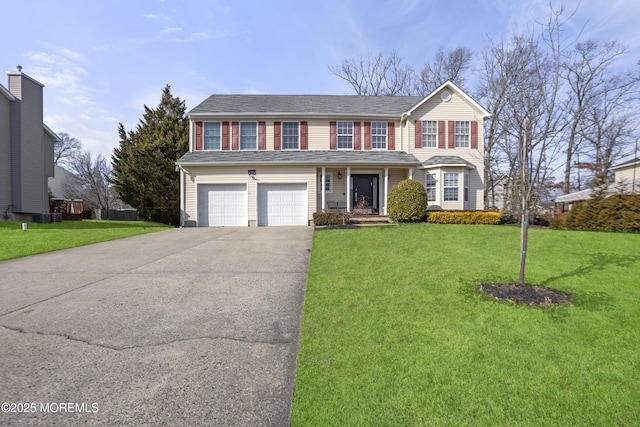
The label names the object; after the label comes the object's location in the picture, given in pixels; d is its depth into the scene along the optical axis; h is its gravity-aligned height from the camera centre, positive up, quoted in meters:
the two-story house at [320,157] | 15.40 +2.90
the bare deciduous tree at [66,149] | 37.88 +7.92
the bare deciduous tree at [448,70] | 28.33 +13.90
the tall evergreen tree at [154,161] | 20.94 +3.54
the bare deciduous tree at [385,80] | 29.53 +13.04
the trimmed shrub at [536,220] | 14.17 -0.43
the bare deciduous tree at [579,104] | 18.55 +7.82
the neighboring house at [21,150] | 15.55 +3.35
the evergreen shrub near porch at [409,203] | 13.46 +0.36
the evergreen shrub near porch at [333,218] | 13.82 -0.36
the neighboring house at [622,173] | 17.38 +2.46
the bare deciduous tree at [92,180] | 33.56 +3.44
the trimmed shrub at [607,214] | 10.83 -0.10
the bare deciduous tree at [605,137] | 22.22 +6.03
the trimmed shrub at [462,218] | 13.75 -0.33
